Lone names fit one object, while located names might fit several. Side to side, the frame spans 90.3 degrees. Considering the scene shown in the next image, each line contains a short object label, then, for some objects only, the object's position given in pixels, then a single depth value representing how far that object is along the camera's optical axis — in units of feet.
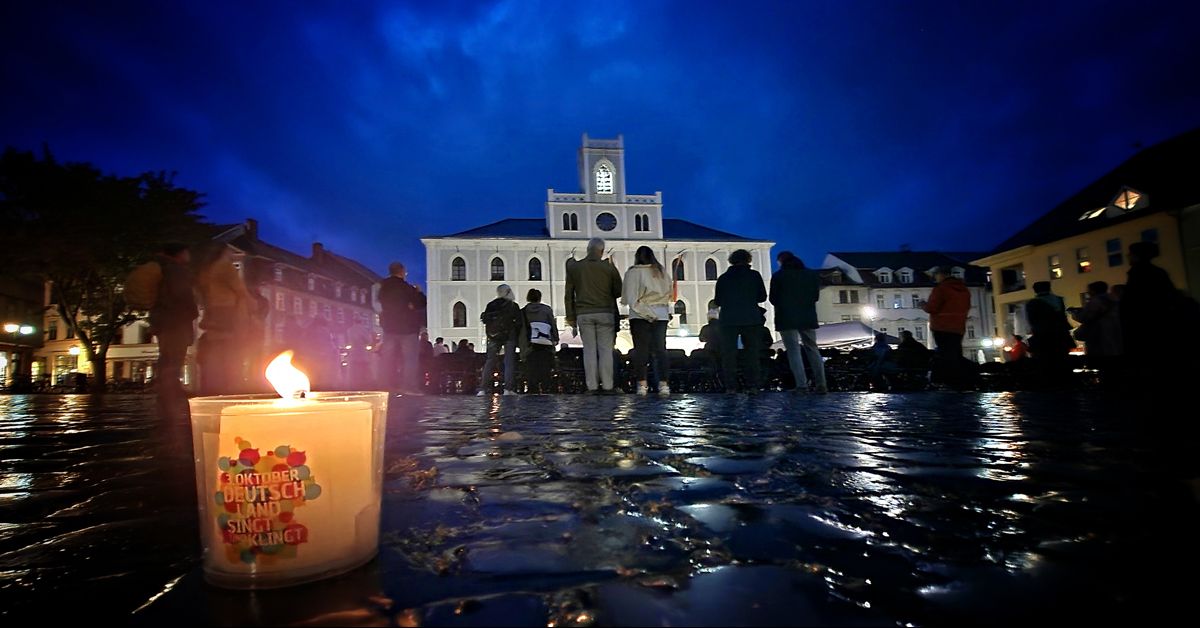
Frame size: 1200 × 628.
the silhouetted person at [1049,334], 27.99
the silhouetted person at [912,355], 35.40
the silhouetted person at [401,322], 27.81
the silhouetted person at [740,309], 25.00
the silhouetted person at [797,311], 25.17
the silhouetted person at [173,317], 18.40
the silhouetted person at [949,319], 24.41
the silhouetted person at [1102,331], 26.32
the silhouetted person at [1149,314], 20.02
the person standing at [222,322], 18.16
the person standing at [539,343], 30.37
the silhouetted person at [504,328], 28.27
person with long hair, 24.58
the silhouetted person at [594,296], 23.99
